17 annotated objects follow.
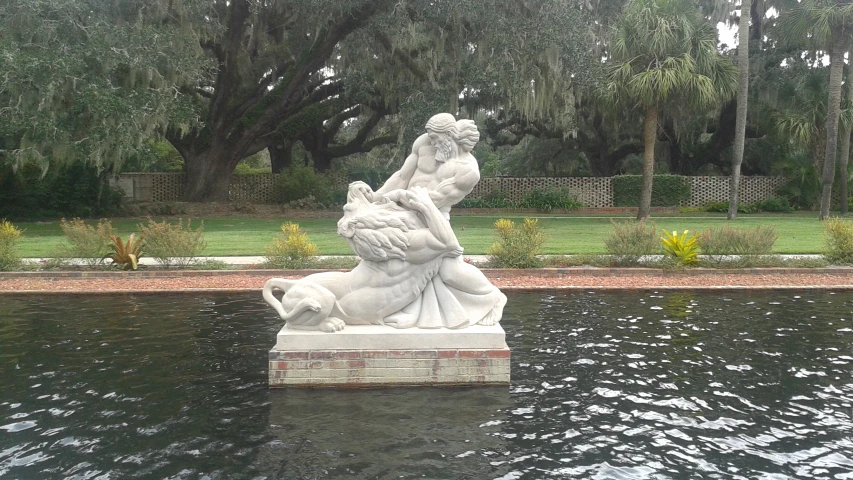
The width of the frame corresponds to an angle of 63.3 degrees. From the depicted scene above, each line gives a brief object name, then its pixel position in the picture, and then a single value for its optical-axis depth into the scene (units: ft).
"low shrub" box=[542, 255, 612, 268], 38.88
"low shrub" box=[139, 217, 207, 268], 38.81
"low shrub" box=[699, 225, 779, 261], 38.19
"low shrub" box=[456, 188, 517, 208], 90.43
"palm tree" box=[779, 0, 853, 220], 69.41
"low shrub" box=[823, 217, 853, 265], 38.45
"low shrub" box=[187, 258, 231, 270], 38.78
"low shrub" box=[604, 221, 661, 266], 38.73
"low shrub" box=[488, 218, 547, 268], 37.99
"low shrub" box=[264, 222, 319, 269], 37.68
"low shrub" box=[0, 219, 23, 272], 37.88
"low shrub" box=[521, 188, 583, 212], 89.76
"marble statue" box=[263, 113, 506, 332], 17.72
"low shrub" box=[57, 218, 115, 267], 39.06
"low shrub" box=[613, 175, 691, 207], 92.27
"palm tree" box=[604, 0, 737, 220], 67.10
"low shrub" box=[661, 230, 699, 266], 37.17
